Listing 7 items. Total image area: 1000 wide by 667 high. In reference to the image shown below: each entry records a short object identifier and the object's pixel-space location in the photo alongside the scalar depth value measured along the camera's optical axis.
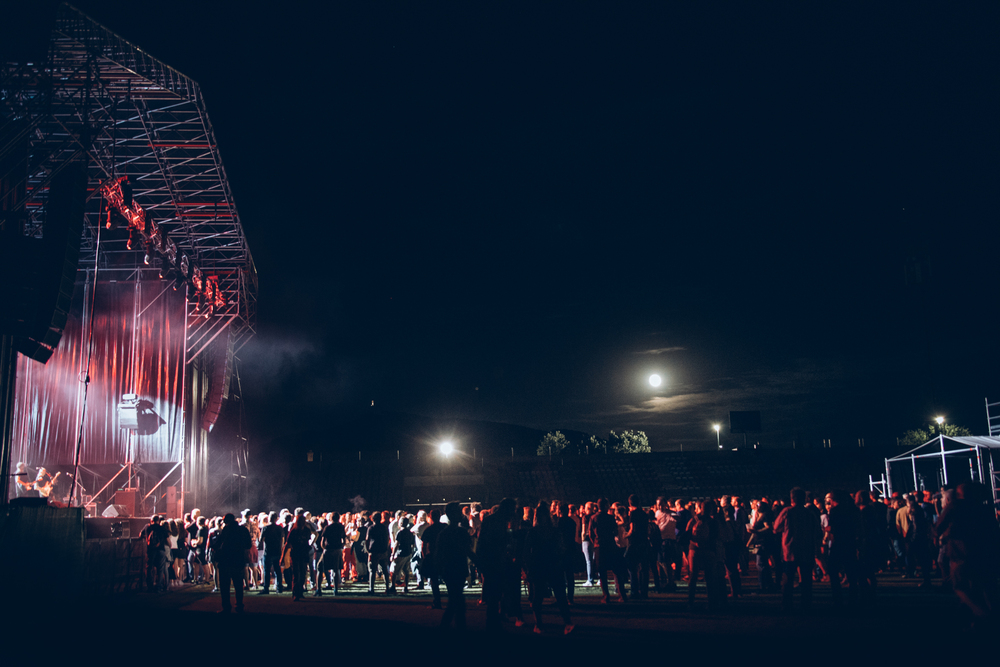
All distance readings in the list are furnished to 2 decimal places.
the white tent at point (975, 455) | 19.73
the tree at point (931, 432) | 69.86
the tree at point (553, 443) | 80.32
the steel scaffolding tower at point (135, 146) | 15.20
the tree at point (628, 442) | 82.56
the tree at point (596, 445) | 85.75
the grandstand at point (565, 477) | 43.03
